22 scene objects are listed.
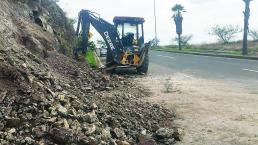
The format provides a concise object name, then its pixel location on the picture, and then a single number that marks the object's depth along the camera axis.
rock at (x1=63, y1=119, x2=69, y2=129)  3.75
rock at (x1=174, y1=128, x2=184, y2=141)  4.47
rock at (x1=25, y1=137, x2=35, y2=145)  3.44
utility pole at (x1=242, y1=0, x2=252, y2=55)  20.51
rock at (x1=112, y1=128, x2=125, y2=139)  4.14
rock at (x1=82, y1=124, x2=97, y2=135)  3.86
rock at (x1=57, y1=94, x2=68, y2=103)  4.37
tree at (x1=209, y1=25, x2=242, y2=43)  37.31
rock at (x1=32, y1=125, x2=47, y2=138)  3.56
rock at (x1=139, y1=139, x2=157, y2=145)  4.27
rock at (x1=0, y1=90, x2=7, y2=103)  3.83
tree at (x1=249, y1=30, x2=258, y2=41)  34.44
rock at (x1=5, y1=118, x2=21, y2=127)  3.60
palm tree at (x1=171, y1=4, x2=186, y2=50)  33.87
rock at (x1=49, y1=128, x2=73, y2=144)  3.59
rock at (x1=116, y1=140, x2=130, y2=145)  4.00
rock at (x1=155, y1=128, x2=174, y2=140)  4.44
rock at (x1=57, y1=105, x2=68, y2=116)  3.97
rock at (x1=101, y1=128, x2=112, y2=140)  3.92
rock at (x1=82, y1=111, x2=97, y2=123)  4.09
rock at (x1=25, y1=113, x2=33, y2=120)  3.72
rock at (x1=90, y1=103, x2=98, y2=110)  4.59
